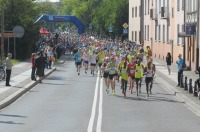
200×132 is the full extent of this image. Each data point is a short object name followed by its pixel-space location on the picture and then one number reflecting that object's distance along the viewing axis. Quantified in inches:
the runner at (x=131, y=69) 1097.4
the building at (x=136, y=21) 3011.8
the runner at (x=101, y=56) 1576.0
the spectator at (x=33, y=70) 1397.6
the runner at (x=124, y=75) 1085.1
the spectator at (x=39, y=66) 1419.8
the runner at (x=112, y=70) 1111.9
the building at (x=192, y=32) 1652.8
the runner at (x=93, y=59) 1616.3
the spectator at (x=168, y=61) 1641.2
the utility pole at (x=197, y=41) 1566.2
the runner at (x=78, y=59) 1641.1
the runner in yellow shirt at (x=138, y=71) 1085.8
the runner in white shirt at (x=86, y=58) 1677.2
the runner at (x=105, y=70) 1136.9
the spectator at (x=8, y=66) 1226.7
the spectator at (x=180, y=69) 1257.8
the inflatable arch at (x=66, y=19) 3139.3
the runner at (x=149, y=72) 1066.1
